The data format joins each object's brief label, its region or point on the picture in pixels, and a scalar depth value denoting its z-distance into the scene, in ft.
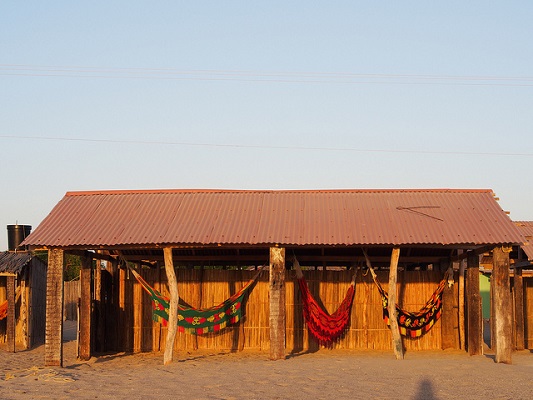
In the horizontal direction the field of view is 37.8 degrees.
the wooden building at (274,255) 46.14
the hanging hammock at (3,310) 59.06
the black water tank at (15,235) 65.98
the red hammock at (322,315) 50.85
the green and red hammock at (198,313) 49.75
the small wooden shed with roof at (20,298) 57.11
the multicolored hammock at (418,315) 50.67
